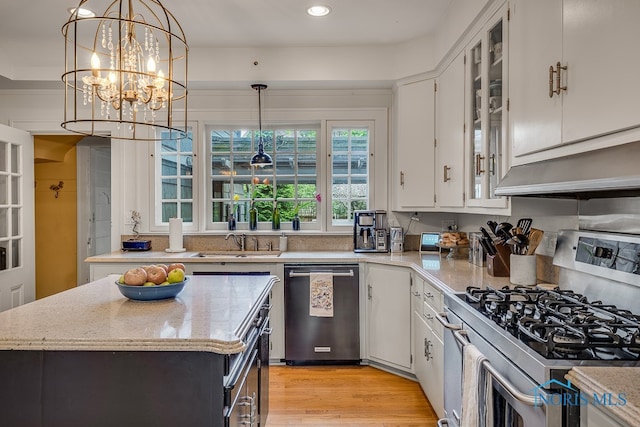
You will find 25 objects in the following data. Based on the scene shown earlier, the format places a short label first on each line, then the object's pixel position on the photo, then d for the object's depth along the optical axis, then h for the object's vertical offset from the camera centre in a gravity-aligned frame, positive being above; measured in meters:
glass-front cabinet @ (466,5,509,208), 2.18 +0.55
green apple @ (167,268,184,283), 1.91 -0.31
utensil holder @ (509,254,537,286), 2.12 -0.31
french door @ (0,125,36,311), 3.37 -0.09
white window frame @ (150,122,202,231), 3.87 +0.21
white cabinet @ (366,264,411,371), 3.05 -0.81
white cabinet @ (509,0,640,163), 1.25 +0.48
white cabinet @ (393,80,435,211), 3.36 +0.52
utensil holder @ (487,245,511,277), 2.36 -0.30
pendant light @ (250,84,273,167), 3.61 +0.45
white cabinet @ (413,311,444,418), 2.31 -0.93
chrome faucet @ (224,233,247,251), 3.84 -0.27
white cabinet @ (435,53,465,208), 2.80 +0.52
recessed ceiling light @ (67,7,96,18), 2.83 +1.35
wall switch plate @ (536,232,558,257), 2.17 -0.19
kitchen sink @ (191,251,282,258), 3.61 -0.40
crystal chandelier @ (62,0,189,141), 1.82 +0.82
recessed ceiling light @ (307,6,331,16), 2.86 +1.37
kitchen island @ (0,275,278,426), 1.36 -0.55
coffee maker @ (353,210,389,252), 3.61 -0.20
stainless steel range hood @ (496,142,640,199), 1.17 +0.11
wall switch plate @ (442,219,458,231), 3.67 -0.15
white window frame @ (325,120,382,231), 3.85 +0.42
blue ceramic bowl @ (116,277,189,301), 1.82 -0.36
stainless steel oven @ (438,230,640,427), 1.09 -0.39
